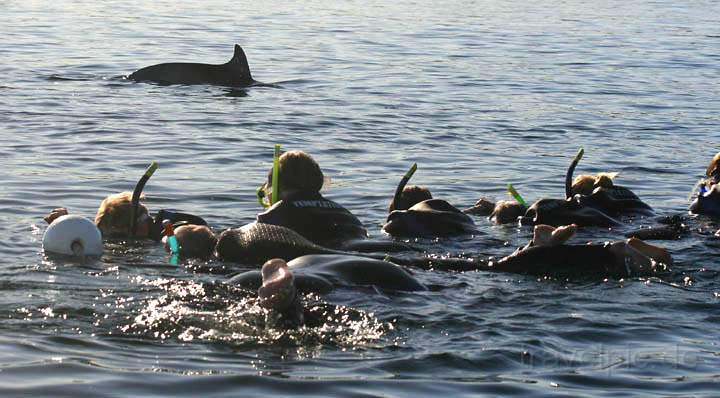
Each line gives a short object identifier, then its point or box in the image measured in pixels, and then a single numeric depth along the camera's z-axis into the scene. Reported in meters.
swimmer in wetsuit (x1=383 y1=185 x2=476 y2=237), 11.39
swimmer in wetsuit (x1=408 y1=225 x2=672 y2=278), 9.66
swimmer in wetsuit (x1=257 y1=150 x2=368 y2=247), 10.46
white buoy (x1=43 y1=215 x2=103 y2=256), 10.16
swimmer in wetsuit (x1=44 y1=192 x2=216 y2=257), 10.87
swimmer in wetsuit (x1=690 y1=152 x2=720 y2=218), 12.34
